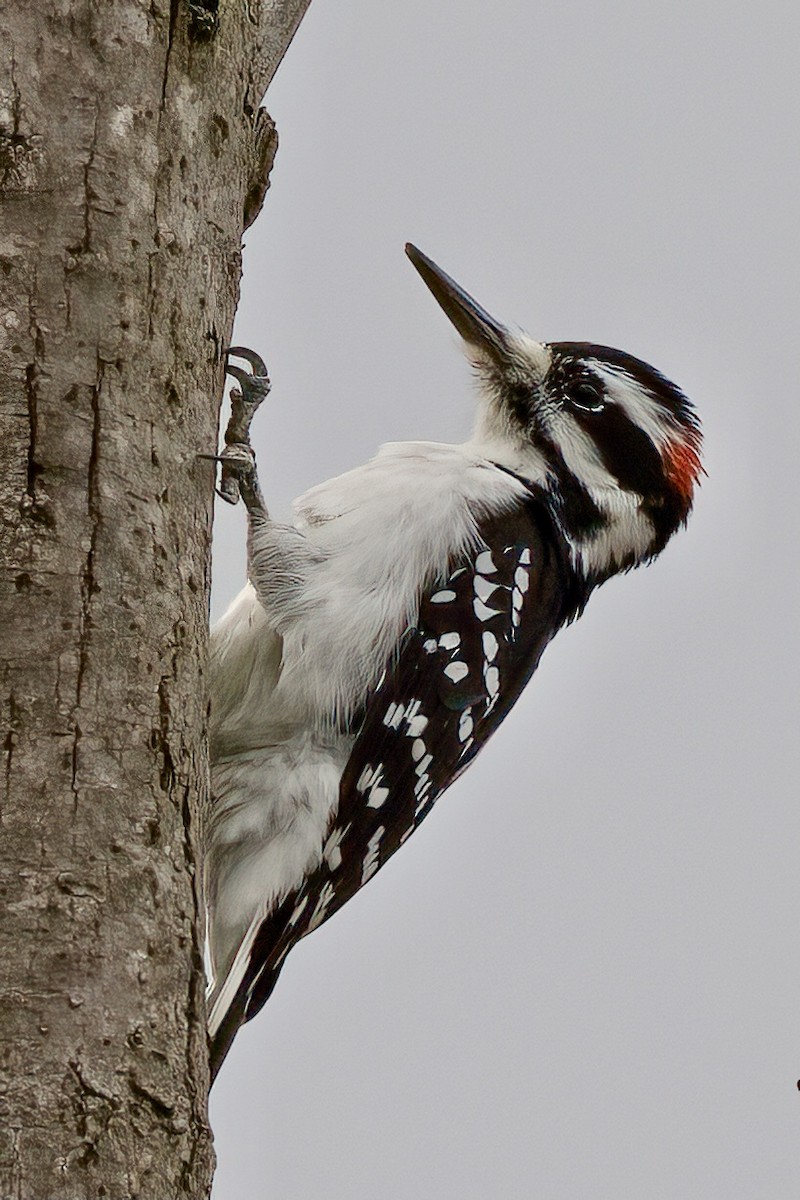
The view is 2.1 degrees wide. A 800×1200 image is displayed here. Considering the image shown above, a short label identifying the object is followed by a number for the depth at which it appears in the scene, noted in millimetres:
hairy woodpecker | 4513
